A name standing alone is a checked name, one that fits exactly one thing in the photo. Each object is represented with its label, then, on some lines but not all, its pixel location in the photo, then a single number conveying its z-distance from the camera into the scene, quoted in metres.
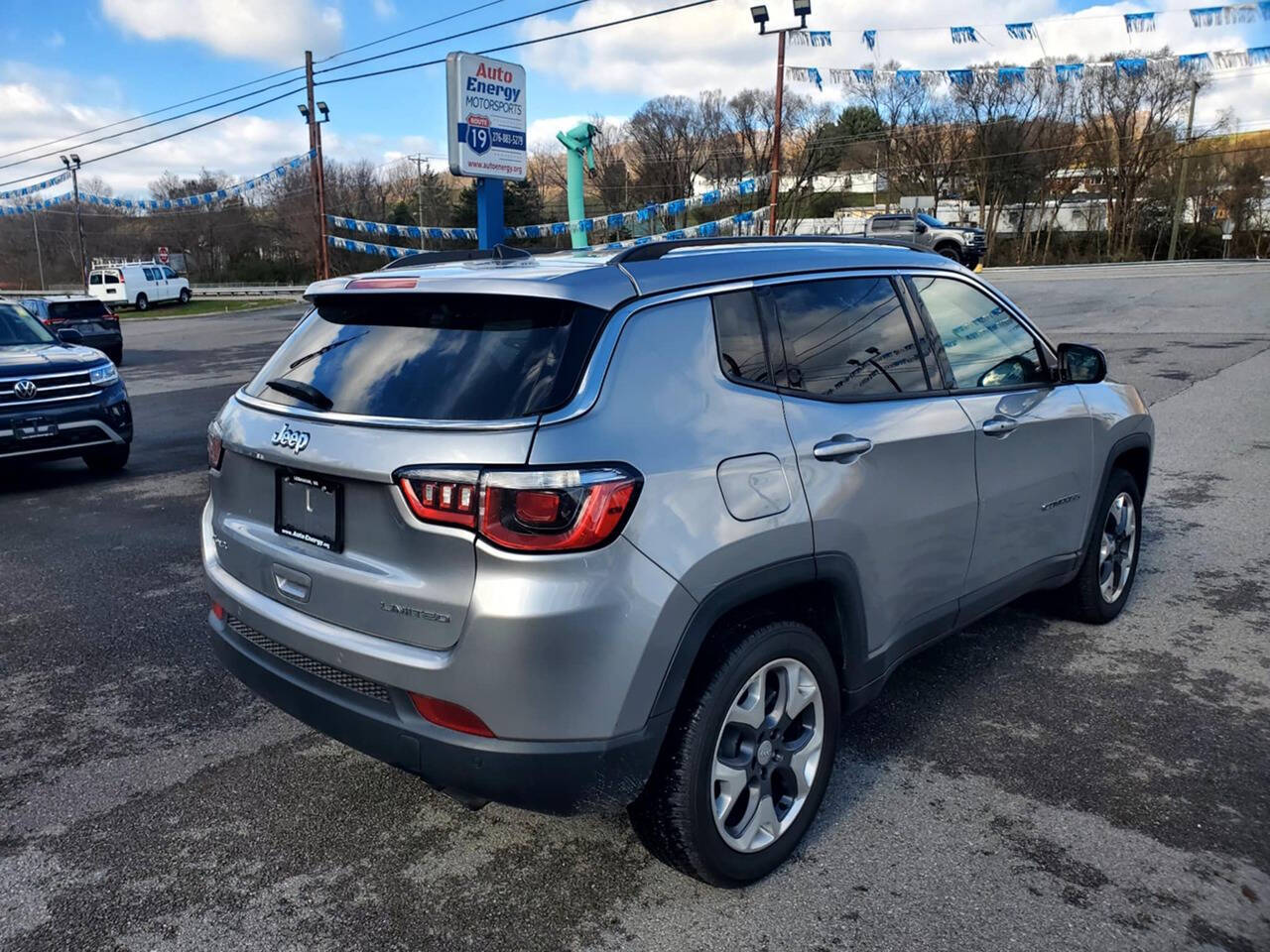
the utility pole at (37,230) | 70.69
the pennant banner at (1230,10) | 16.78
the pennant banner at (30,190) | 41.97
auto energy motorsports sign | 12.70
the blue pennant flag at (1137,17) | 17.69
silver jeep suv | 2.34
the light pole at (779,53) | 24.00
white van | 42.25
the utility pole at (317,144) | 32.43
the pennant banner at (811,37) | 24.19
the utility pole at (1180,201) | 50.06
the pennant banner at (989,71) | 21.19
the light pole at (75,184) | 53.22
